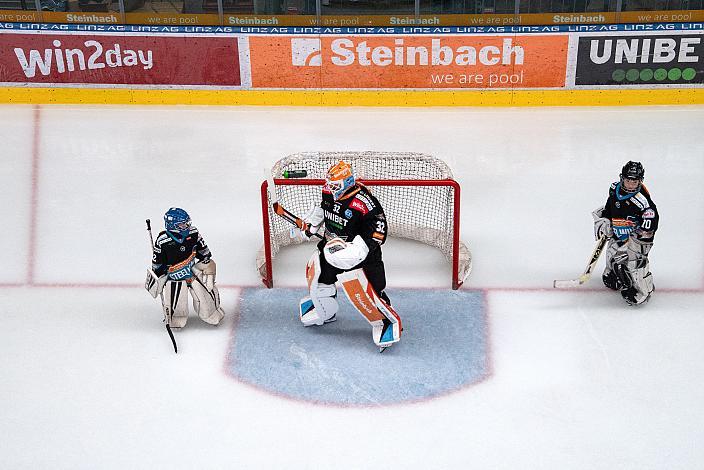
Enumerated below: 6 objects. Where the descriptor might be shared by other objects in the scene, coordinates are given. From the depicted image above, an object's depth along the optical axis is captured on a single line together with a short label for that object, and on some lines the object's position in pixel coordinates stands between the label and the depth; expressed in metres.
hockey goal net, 6.74
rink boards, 10.37
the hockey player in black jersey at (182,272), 5.81
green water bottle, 6.88
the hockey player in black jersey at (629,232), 6.06
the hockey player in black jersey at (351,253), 5.68
